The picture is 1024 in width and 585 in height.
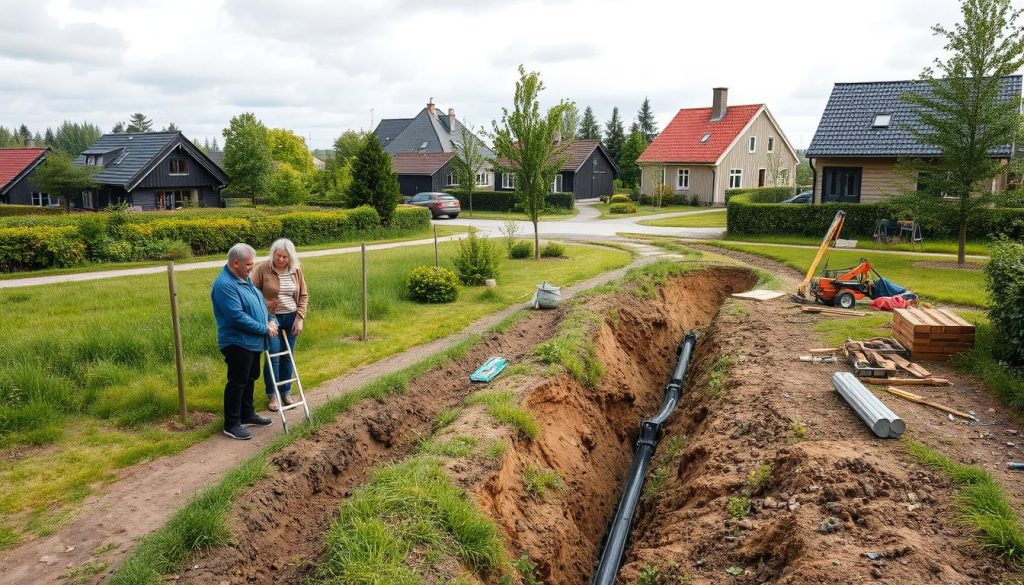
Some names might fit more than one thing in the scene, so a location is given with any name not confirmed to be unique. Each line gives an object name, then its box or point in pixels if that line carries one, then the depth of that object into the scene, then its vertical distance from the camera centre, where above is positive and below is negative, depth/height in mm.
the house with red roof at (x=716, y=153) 45062 +3048
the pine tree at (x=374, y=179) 28125 +966
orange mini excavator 13898 -1732
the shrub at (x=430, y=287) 15156 -1753
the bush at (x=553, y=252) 22445 -1547
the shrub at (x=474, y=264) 17141 -1454
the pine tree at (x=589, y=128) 81000 +8279
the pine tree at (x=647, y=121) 84069 +9327
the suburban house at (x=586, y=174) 51406 +2033
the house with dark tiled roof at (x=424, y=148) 53188 +4638
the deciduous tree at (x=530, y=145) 19906 +1629
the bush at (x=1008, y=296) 9023 -1294
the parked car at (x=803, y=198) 35644 +83
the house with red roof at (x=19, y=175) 42938 +1938
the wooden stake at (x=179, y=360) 8164 -1752
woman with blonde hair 8420 -1057
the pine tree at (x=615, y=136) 71812 +6693
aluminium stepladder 7785 -1990
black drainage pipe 7535 -3588
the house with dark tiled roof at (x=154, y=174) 40094 +1808
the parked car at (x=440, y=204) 39750 -36
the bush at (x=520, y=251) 22078 -1483
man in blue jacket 7484 -1284
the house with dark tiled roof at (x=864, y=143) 27062 +2152
